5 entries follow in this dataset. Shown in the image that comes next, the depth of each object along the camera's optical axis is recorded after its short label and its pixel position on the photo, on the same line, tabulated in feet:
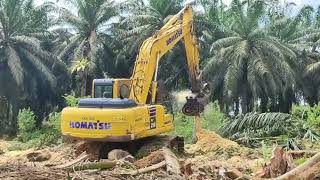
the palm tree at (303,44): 79.66
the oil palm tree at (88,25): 78.52
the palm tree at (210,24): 79.20
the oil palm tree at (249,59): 71.09
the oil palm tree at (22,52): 71.28
